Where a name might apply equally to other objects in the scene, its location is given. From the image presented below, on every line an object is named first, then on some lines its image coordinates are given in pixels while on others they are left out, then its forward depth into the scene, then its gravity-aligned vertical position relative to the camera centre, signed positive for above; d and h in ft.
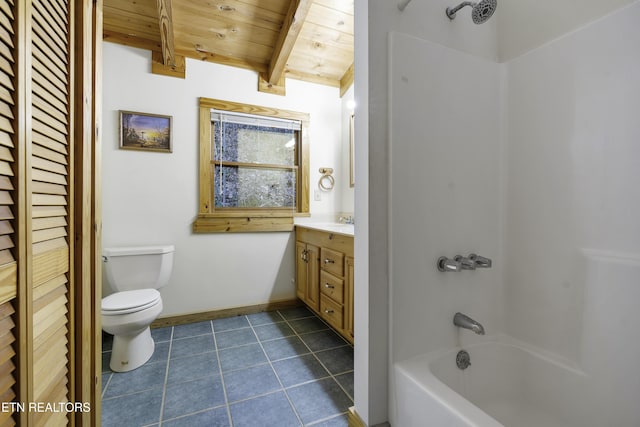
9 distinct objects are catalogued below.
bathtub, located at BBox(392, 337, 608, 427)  3.09 -2.39
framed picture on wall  7.27 +2.05
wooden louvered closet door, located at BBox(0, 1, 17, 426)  1.85 +0.01
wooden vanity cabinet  5.91 -1.71
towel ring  9.40 +0.99
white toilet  5.43 -1.98
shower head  3.15 +2.34
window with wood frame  8.07 +1.28
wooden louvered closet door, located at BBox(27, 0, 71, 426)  2.20 +0.05
